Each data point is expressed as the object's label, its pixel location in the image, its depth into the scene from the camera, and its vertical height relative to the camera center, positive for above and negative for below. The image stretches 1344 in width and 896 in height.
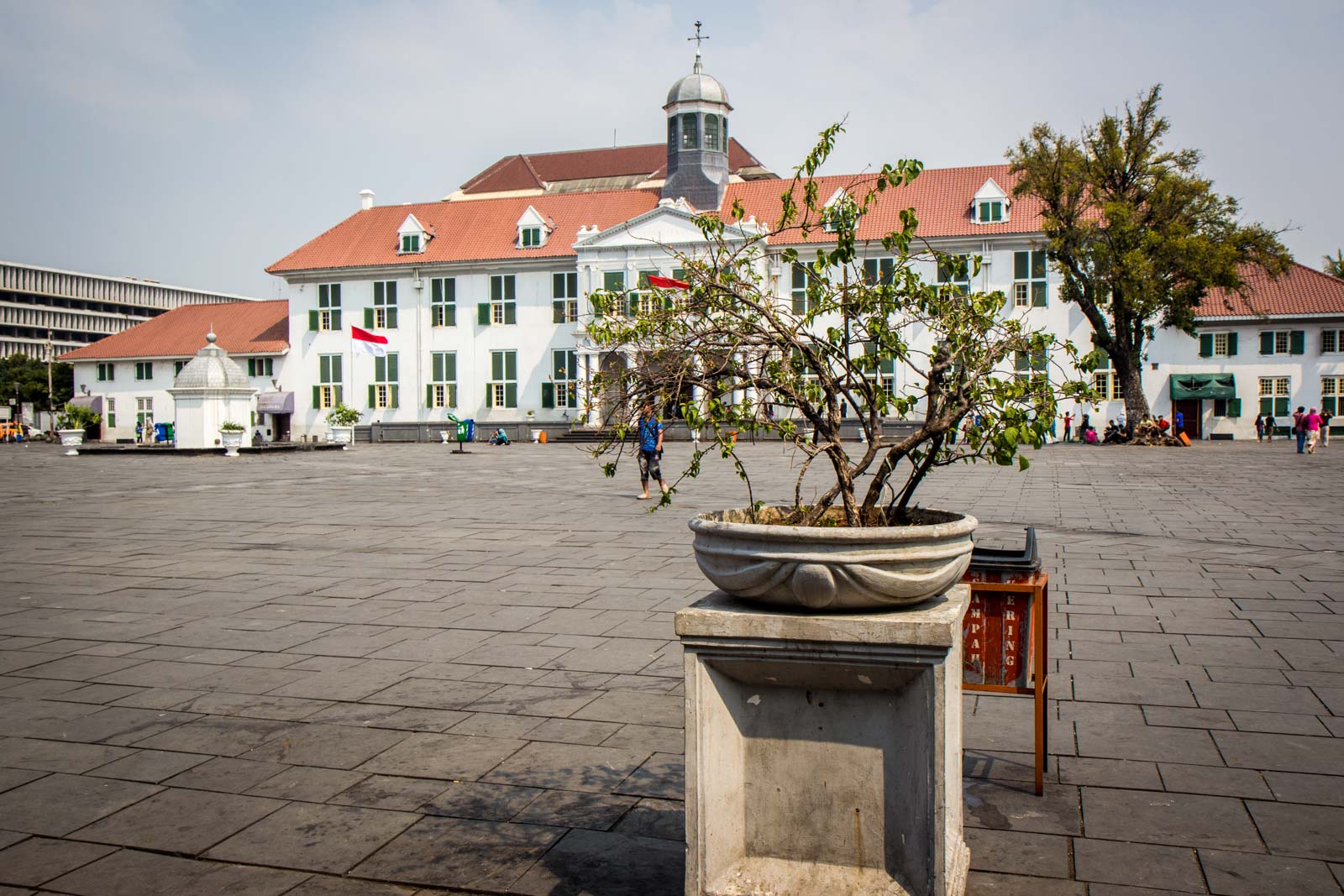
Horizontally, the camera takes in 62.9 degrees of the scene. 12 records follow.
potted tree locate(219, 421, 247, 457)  36.28 -0.67
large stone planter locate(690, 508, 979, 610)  2.70 -0.39
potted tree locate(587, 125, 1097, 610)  3.22 +0.16
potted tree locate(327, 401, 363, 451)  45.69 -0.47
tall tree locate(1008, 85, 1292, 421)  38.28 +6.24
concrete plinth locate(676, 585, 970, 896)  2.79 -0.92
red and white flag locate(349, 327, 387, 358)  53.41 +3.57
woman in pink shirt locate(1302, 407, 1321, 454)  34.28 -0.69
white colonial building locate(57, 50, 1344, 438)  50.88 +5.79
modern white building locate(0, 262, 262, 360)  118.31 +12.76
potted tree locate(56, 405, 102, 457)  42.72 -0.31
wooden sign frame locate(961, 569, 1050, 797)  3.97 -0.80
